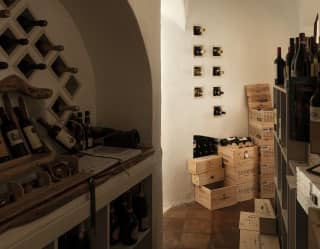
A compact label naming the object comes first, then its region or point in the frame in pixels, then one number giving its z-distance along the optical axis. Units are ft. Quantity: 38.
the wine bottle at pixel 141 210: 7.27
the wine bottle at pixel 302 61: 6.64
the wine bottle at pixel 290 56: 7.56
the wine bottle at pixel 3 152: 4.59
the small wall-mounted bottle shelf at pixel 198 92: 14.61
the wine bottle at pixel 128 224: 6.69
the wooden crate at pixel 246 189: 14.34
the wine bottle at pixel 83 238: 5.78
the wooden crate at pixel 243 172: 14.16
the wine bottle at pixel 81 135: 6.61
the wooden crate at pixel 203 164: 13.91
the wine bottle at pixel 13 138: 4.83
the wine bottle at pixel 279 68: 9.30
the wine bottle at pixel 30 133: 5.13
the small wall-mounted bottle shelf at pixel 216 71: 15.01
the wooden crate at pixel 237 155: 14.03
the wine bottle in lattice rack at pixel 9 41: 5.15
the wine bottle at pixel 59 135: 5.91
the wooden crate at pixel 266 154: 14.35
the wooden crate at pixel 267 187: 14.51
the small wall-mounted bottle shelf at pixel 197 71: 14.47
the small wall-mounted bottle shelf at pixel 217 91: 15.11
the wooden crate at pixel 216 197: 13.58
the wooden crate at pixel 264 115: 14.05
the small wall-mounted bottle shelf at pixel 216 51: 14.88
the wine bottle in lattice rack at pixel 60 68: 6.24
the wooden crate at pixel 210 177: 14.07
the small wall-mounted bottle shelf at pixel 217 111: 15.23
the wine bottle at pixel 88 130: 6.84
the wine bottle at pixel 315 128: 4.62
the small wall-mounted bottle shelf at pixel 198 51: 14.37
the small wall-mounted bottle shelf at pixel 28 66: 5.50
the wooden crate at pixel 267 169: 14.43
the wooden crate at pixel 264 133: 14.15
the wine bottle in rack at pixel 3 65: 4.85
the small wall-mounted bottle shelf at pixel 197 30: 14.28
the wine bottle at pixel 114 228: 6.59
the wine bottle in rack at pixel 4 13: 4.53
